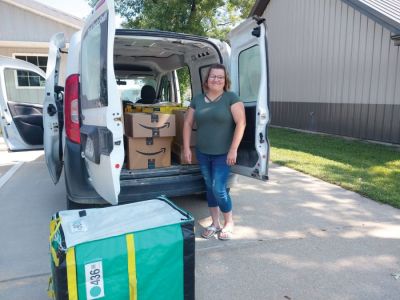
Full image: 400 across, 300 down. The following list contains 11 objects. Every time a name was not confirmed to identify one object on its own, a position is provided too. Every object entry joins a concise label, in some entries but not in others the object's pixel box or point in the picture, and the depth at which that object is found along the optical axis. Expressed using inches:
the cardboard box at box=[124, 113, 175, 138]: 145.9
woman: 132.3
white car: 208.4
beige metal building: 361.1
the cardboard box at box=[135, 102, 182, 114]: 169.2
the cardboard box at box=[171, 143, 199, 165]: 161.3
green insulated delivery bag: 80.2
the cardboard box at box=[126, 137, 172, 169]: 148.7
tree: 631.2
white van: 110.0
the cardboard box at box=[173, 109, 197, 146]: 161.6
